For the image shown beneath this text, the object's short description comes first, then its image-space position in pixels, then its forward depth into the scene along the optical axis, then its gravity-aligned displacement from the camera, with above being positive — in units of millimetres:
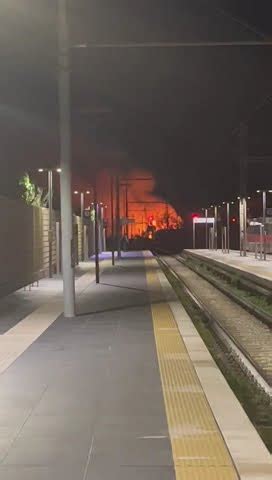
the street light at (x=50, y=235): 27281 -22
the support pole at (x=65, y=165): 14133 +1456
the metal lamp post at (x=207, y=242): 80888 -1208
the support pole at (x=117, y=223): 45419 +783
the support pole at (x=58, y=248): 29797 -613
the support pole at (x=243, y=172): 41469 +3713
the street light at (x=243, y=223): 42575 +611
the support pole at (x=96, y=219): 24722 +541
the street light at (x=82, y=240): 45125 -417
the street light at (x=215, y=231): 60712 +162
